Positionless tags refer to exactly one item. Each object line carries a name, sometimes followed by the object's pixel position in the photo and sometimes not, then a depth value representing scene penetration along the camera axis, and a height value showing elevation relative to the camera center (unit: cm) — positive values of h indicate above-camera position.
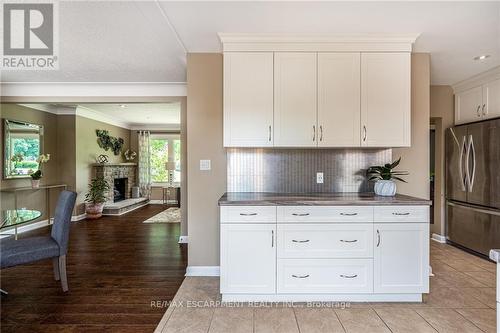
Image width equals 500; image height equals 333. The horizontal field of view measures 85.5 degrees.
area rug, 604 -122
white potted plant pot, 273 -22
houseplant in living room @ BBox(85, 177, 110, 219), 632 -79
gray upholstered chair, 246 -78
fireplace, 781 -71
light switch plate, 310 +1
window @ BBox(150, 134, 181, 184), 909 +39
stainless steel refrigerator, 349 -27
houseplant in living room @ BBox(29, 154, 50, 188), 512 -16
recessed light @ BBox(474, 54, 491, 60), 313 +128
